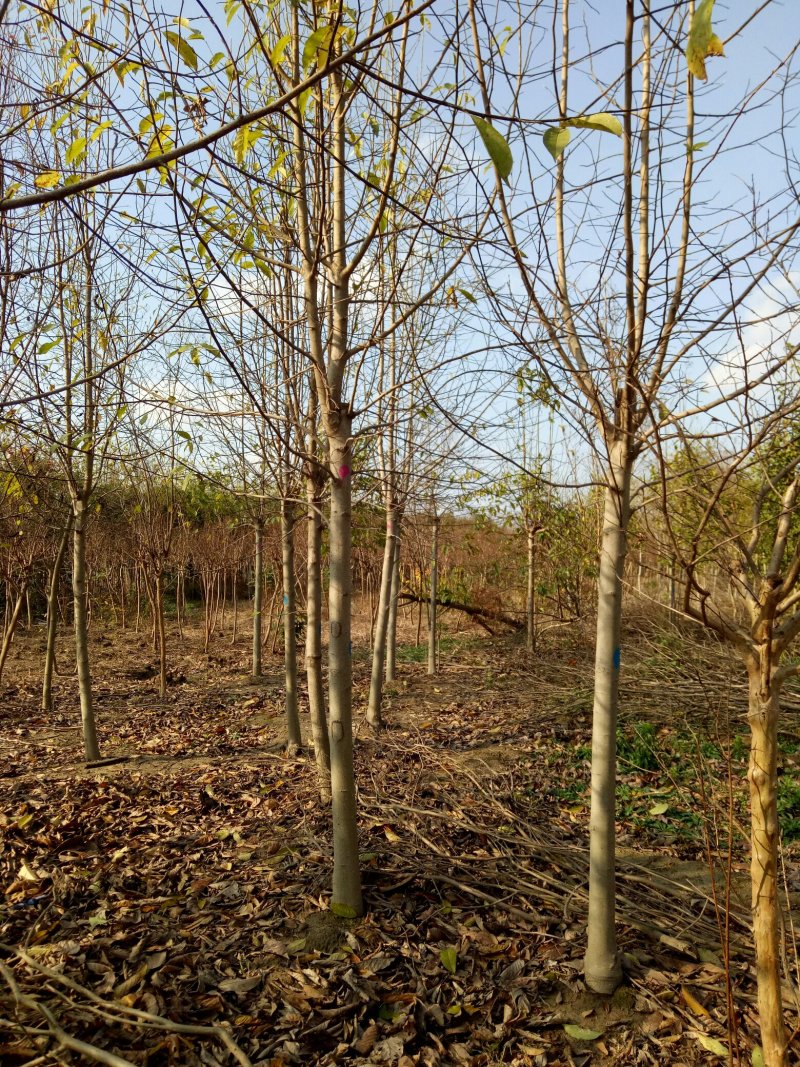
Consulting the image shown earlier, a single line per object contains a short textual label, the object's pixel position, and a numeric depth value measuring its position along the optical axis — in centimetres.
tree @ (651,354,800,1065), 178
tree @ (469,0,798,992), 223
